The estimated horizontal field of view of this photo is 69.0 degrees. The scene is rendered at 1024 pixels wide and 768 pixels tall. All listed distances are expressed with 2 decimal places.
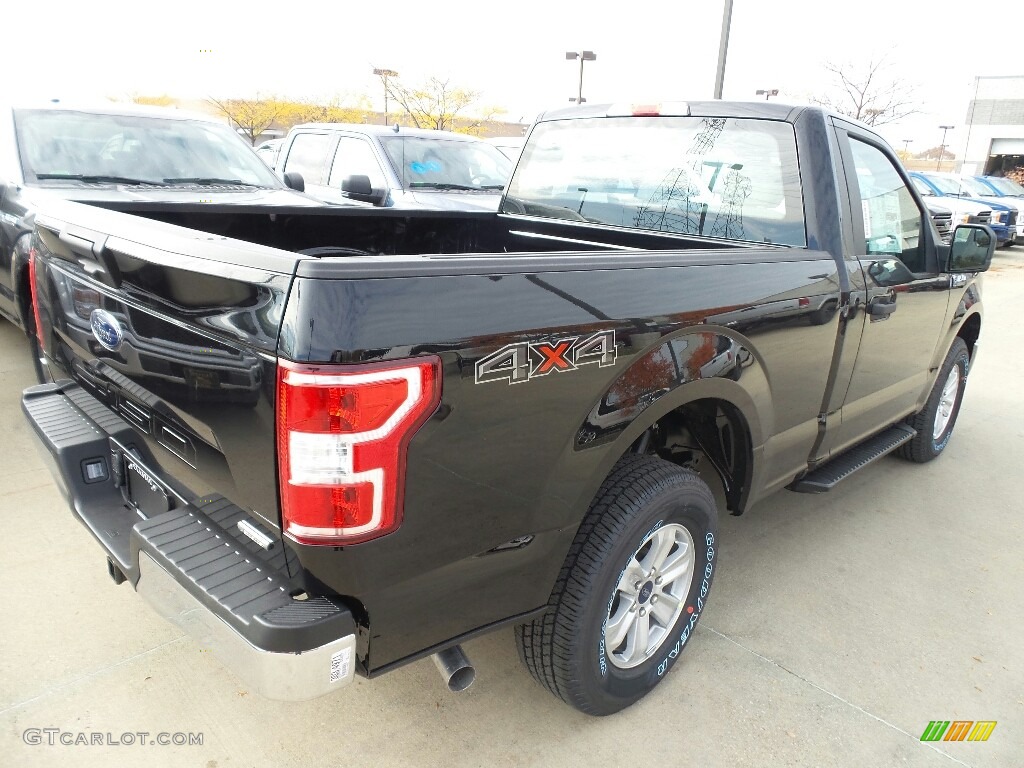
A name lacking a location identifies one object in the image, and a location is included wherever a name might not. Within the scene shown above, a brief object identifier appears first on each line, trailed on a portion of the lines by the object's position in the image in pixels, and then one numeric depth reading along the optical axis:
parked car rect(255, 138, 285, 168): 10.18
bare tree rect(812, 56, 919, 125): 28.98
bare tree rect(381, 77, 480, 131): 36.28
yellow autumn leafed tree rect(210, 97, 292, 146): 41.22
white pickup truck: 7.15
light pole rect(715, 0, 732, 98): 12.19
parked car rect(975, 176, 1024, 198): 20.42
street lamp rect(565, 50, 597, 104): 25.67
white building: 37.12
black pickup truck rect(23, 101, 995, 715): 1.53
